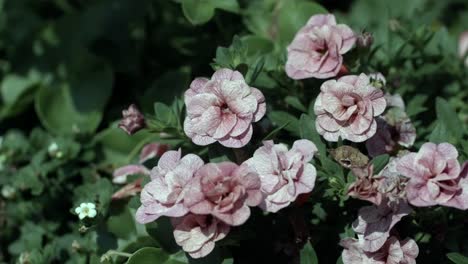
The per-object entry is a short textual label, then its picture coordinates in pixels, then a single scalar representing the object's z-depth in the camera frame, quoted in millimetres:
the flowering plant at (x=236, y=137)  483
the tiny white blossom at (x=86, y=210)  514
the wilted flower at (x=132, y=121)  531
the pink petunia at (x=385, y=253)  490
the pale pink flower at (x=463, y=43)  680
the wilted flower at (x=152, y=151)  555
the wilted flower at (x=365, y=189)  474
